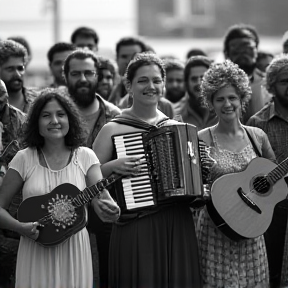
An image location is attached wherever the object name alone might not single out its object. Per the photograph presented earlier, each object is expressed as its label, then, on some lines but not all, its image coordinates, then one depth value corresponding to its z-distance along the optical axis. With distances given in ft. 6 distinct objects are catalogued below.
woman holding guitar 32.72
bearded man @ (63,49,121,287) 37.47
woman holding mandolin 29.49
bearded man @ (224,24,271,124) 43.58
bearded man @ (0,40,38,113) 40.83
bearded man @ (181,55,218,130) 43.44
